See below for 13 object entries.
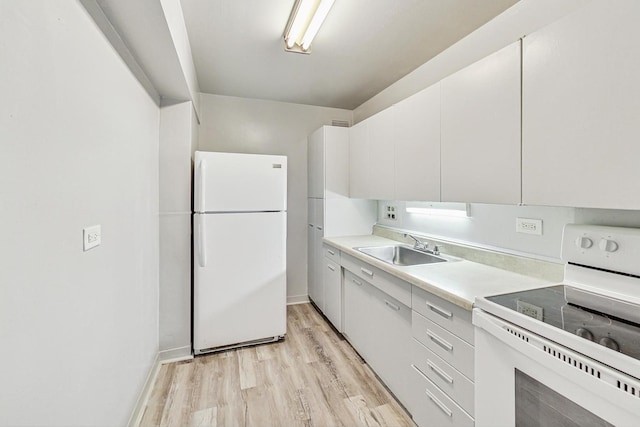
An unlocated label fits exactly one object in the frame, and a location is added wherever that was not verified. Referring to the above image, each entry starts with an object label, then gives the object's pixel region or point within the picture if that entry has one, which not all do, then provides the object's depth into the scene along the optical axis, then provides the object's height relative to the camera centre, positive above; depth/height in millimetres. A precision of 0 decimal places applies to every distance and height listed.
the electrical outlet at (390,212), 2840 -32
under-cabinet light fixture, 1991 +1
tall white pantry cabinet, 2963 +65
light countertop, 1306 -377
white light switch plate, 1114 -119
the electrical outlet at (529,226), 1513 -91
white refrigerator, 2322 -361
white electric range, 746 -416
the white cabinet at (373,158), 2264 +469
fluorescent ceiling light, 1619 +1212
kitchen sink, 2316 -397
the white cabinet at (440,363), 1235 -759
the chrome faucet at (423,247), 2178 -310
